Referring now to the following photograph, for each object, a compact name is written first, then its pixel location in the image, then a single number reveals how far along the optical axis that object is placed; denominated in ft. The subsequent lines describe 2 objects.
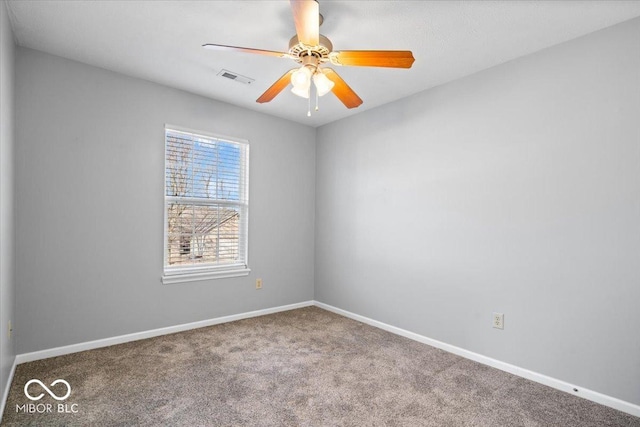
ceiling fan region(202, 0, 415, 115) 5.49
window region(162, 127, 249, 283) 10.91
